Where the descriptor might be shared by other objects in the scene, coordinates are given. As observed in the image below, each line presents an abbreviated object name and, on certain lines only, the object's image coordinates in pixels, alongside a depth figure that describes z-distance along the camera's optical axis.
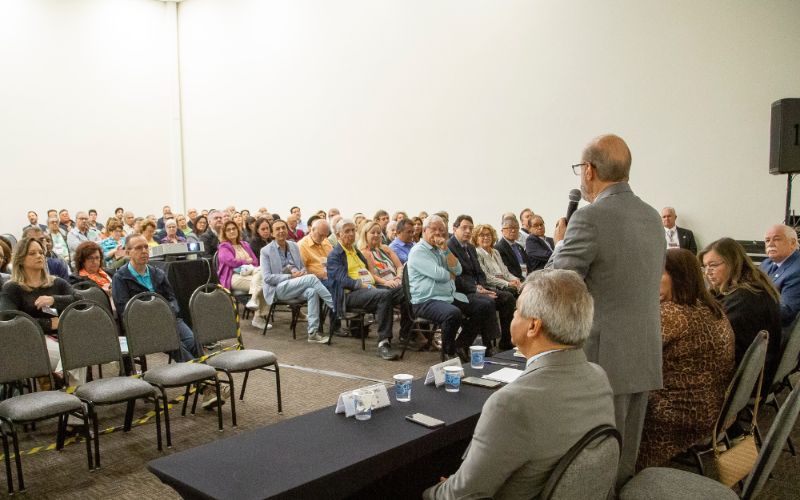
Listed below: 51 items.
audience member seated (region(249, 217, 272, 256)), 7.82
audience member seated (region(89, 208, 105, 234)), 12.55
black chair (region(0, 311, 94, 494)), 2.95
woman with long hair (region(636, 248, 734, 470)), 2.55
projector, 5.86
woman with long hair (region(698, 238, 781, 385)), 3.12
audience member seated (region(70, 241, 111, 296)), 4.98
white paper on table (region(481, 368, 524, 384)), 2.71
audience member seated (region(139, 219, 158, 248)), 7.90
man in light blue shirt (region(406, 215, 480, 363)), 5.29
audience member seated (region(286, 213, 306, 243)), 9.77
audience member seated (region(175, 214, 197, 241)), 10.22
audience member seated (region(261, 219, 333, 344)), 6.36
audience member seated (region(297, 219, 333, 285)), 6.76
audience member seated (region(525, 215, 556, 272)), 7.13
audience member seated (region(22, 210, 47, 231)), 12.02
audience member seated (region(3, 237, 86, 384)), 4.07
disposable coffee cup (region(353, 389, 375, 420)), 2.21
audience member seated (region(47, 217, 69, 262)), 11.10
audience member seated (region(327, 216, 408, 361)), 5.80
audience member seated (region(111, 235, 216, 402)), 4.32
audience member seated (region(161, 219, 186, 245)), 8.42
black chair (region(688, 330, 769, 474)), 2.58
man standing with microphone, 2.14
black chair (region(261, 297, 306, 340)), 6.43
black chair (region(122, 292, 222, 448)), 3.56
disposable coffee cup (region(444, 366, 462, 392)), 2.54
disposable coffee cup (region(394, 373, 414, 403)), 2.39
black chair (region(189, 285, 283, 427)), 3.90
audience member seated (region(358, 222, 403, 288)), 6.57
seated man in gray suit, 1.47
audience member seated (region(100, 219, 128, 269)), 7.79
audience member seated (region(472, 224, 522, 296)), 6.33
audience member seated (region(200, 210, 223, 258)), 8.95
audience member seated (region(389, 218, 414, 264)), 6.88
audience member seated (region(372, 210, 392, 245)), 9.19
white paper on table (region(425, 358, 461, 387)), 2.59
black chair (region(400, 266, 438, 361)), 5.50
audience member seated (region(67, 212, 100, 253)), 11.38
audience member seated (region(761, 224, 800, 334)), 4.18
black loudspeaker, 6.23
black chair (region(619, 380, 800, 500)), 1.69
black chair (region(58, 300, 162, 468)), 3.24
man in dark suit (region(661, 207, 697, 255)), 8.06
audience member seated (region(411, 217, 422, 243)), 7.71
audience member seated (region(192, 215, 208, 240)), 10.27
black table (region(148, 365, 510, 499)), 1.70
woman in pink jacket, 6.93
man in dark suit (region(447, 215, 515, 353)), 5.63
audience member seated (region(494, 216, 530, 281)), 6.87
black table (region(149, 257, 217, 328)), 5.45
